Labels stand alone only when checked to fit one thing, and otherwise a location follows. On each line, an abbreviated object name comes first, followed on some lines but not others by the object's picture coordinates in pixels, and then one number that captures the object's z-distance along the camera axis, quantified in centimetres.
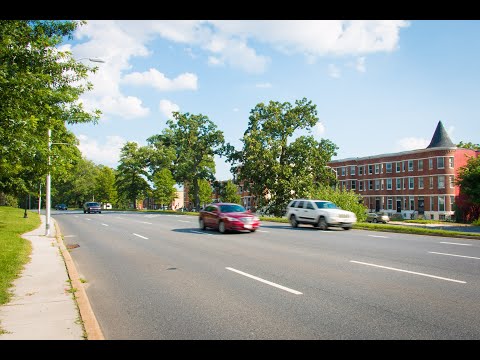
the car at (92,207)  5456
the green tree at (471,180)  4394
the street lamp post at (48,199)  1560
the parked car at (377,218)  4911
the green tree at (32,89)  912
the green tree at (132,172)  8238
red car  1958
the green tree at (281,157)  4662
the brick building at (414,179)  5950
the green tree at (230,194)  9588
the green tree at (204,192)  10025
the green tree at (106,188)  9794
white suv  2222
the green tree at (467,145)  7434
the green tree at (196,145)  6303
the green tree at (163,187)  7288
